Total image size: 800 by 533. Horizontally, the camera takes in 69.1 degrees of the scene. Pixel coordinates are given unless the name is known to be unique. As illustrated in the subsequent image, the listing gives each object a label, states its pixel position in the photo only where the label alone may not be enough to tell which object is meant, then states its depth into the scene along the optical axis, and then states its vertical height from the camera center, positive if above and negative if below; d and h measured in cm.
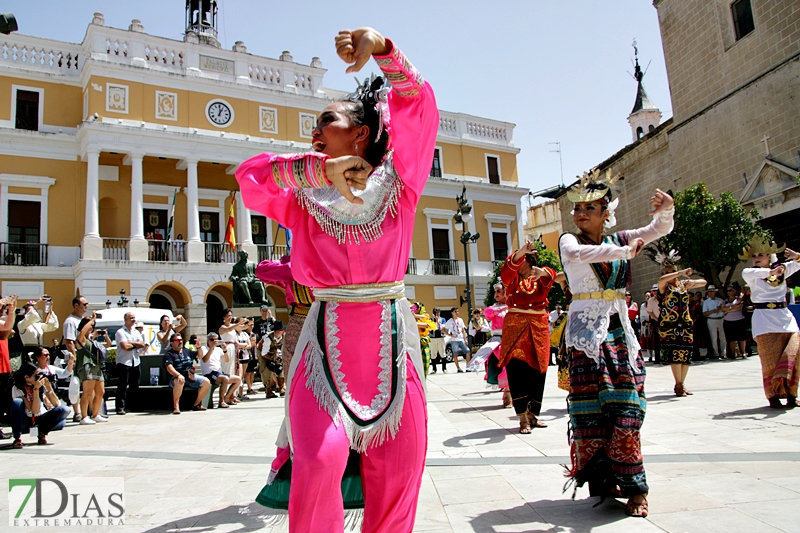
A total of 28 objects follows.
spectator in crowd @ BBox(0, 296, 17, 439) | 688 +26
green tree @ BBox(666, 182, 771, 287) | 1539 +223
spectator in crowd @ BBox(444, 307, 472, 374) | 1745 -13
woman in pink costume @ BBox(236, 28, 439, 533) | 194 +19
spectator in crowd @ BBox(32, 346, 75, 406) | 741 -10
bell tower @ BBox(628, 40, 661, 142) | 5178 +1805
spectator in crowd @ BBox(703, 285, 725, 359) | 1387 -10
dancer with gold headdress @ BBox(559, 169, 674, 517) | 332 -18
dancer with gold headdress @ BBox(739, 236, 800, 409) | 627 -12
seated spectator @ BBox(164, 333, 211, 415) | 962 -42
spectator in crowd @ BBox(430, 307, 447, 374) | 1703 -45
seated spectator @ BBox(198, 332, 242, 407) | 1033 -47
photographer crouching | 669 -53
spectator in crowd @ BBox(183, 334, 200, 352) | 1187 +3
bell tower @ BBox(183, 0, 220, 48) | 2867 +1631
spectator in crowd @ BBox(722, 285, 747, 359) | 1358 -34
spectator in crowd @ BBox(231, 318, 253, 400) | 1147 -17
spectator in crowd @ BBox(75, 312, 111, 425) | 850 -23
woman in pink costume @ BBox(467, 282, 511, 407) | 770 -36
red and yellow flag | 2225 +439
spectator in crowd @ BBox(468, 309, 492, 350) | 1709 +2
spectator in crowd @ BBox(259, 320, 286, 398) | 1177 -35
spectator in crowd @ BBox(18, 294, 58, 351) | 825 +47
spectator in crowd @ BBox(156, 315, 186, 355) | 1020 +33
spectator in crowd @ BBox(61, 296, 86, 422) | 836 +33
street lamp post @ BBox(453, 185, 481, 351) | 1803 +359
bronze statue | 1535 +155
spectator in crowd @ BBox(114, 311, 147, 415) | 956 -15
